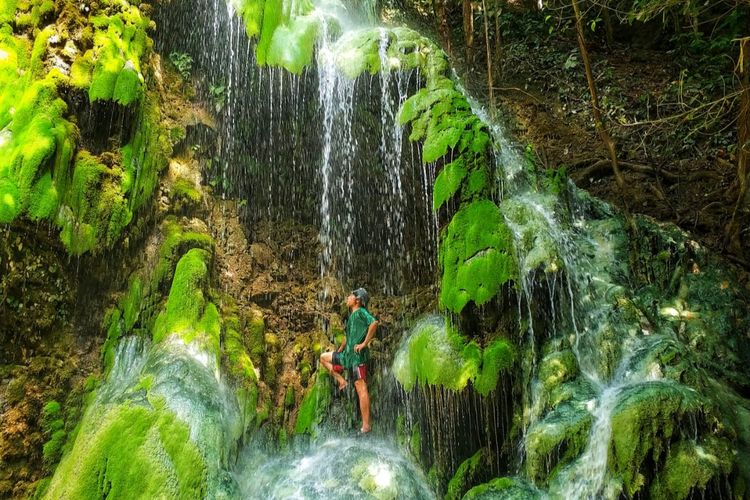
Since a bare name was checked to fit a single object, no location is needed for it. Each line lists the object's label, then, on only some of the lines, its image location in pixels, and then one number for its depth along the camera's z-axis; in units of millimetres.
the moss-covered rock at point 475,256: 6598
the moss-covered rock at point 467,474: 6066
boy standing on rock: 7117
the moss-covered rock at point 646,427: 4980
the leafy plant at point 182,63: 9023
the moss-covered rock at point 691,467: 4785
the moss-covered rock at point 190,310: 6766
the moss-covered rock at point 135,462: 5227
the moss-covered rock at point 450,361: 6250
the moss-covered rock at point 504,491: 5480
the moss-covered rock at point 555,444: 5527
